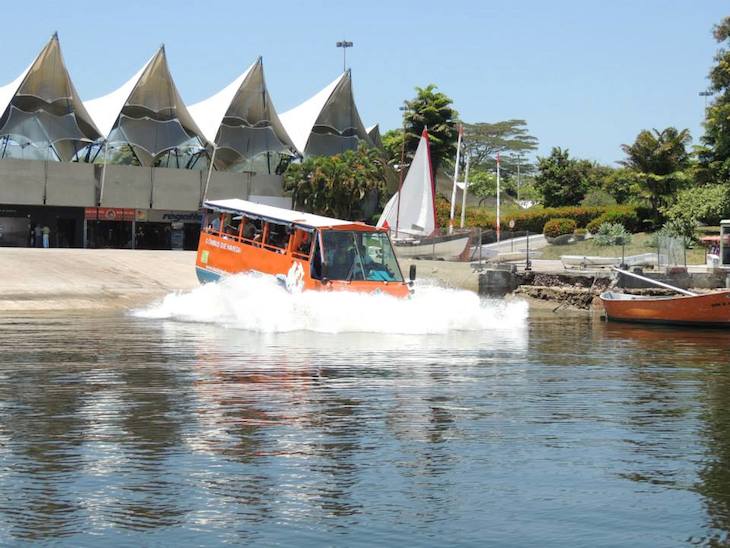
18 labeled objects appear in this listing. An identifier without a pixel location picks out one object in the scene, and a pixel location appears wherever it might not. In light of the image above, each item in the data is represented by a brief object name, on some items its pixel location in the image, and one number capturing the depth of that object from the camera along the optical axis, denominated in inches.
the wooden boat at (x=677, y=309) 1220.5
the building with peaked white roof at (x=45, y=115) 2637.8
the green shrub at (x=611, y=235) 2187.5
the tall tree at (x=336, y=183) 2844.5
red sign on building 2687.0
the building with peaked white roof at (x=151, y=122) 2797.7
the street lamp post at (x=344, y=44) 3676.4
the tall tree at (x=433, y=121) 3189.0
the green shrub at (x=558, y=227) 2539.4
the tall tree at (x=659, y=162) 2539.4
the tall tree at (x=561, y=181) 3171.8
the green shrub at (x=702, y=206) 2210.9
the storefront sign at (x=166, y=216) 2758.4
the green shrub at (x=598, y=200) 3053.6
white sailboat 1982.0
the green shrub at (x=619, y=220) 2541.8
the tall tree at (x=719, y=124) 2214.6
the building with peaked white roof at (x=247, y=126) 2992.1
